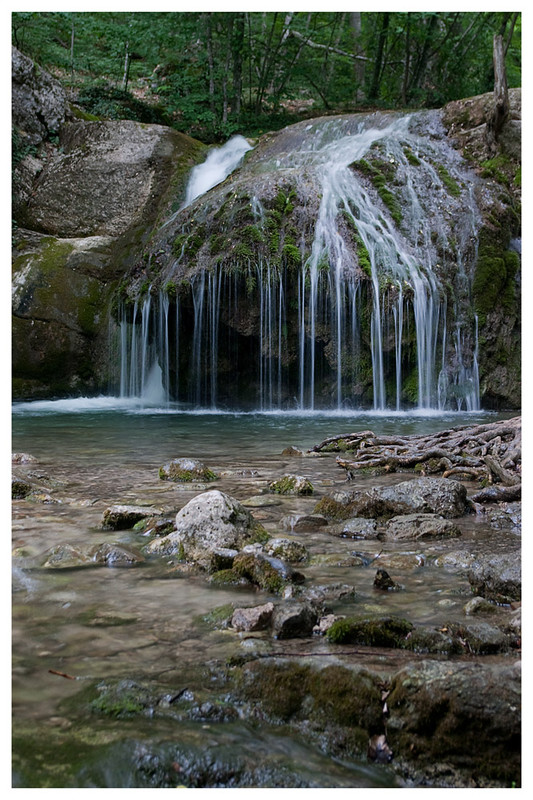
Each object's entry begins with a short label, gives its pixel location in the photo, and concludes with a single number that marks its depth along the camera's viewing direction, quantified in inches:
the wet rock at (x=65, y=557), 128.7
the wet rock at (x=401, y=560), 130.6
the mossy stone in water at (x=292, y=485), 192.7
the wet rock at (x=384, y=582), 117.8
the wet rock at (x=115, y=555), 131.2
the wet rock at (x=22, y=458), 242.7
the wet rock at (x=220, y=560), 126.6
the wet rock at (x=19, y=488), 183.6
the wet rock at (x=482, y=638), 91.1
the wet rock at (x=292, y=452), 267.9
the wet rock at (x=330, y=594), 110.5
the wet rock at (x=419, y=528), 148.6
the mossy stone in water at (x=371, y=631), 93.8
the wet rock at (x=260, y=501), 179.2
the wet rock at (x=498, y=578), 111.3
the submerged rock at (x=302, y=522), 155.6
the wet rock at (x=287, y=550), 131.8
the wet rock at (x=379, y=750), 70.6
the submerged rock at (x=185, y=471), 211.3
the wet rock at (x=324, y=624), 98.7
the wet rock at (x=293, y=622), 97.3
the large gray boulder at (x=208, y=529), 134.5
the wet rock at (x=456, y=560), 128.6
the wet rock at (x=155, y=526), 150.6
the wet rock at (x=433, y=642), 92.0
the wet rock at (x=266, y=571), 117.0
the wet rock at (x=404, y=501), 164.4
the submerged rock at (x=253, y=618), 100.0
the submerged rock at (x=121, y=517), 154.3
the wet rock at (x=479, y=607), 105.1
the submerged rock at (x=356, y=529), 150.9
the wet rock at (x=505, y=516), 156.9
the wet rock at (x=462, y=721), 67.5
